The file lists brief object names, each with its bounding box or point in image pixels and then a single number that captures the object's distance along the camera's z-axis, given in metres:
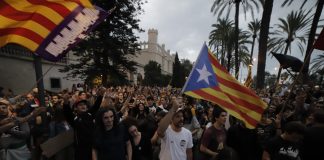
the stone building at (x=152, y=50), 113.88
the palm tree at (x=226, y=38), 39.06
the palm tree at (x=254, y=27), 40.41
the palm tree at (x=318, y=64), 30.98
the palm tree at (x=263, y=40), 14.66
